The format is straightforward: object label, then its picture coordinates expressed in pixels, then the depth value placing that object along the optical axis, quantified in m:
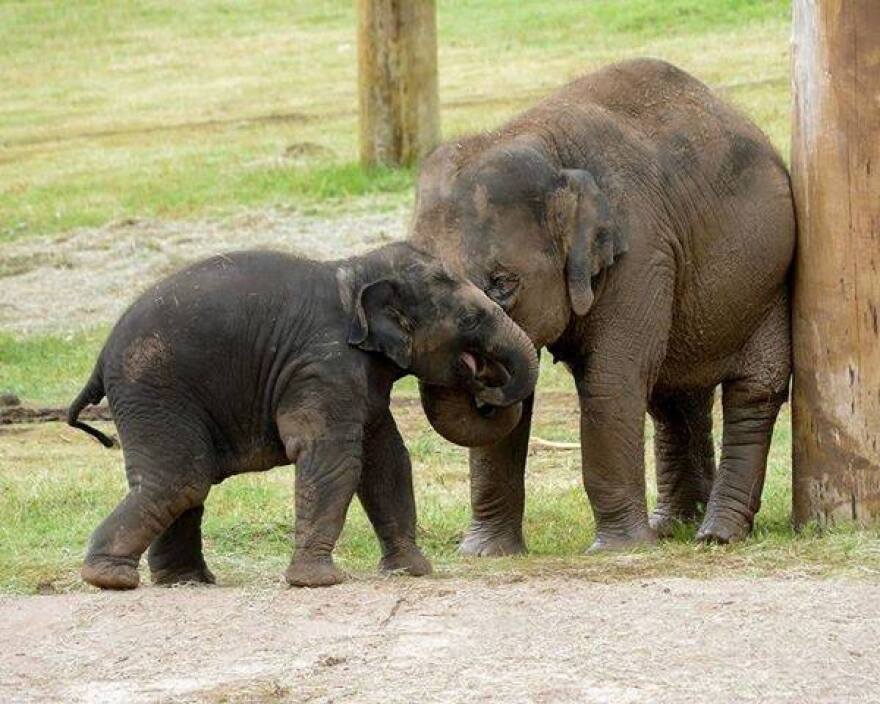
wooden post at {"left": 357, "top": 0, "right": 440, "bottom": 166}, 38.75
